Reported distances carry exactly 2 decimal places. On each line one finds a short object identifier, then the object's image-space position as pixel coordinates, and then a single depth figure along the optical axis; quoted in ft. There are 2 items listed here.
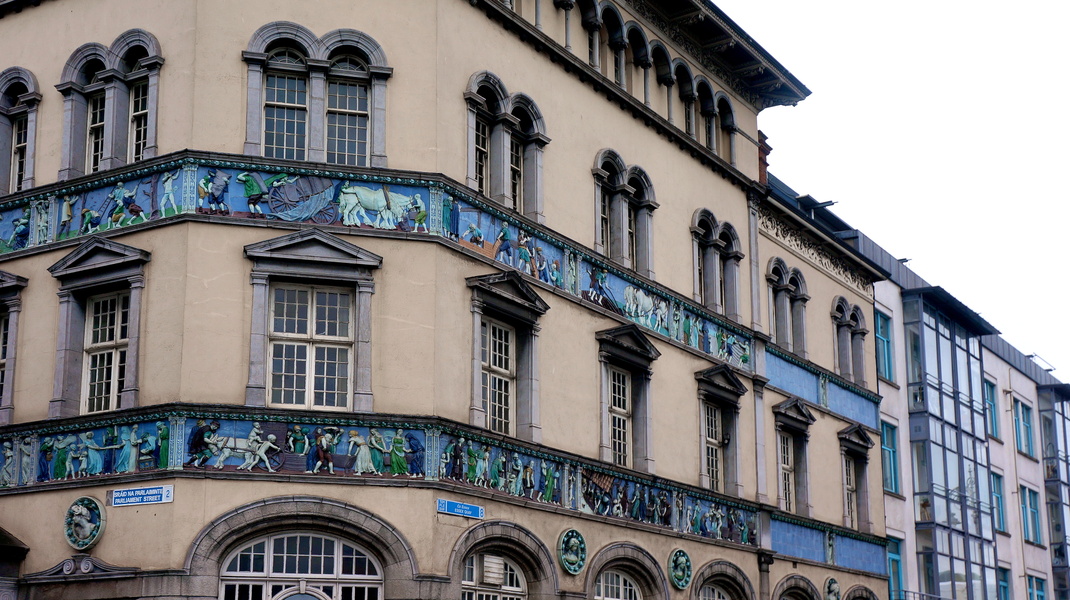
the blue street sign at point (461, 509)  77.25
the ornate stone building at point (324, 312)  74.74
